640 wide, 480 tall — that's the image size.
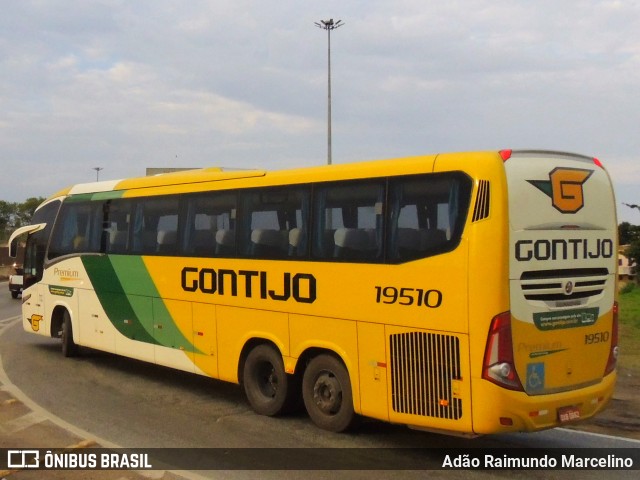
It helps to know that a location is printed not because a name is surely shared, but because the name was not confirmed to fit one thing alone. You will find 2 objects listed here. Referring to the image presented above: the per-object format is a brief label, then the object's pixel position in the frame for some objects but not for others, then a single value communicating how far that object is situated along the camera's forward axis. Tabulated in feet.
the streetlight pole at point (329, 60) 111.75
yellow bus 23.18
